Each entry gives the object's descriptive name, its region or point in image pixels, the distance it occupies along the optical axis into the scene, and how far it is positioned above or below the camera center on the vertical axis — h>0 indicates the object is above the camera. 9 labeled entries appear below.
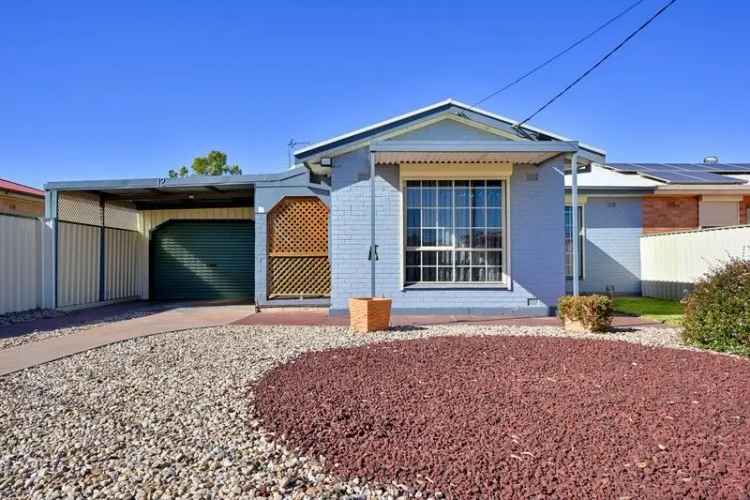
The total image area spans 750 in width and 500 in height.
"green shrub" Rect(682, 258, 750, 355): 6.44 -0.82
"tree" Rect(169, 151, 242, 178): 35.03 +6.62
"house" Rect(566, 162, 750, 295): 14.30 +1.04
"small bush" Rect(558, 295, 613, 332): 8.12 -0.99
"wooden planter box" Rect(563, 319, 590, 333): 8.31 -1.28
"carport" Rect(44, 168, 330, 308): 11.81 +0.40
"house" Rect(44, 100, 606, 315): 10.27 +0.81
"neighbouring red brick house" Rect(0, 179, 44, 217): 15.27 +1.86
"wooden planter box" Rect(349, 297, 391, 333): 8.33 -1.05
